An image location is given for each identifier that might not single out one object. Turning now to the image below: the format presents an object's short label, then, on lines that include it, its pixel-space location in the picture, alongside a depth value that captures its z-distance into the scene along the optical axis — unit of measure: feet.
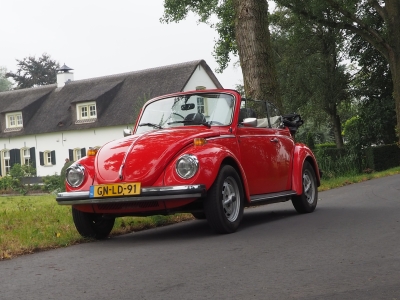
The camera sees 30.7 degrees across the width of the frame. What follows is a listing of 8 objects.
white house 164.86
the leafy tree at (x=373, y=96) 122.83
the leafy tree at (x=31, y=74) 277.44
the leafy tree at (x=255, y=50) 51.78
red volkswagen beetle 26.16
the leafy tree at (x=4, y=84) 380.60
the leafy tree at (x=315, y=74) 142.31
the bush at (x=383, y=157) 99.60
